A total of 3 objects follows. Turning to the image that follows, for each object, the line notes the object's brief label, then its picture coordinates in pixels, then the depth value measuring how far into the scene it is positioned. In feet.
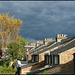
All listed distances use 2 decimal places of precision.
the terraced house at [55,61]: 78.65
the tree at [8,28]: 226.30
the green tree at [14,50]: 162.40
